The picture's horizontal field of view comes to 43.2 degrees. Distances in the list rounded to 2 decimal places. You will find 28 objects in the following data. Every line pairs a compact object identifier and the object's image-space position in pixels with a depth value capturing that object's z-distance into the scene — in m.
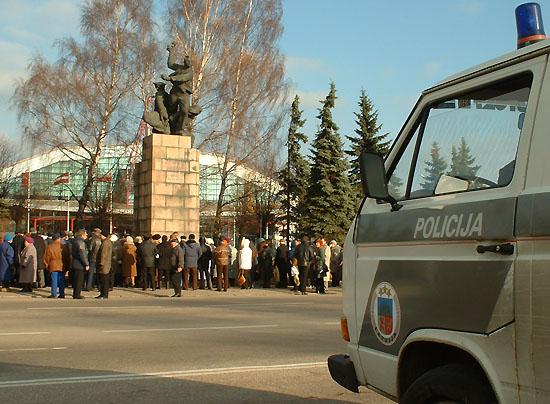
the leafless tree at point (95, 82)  37.22
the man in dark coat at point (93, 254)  18.97
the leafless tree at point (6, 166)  50.35
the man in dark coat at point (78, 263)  17.86
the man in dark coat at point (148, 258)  20.39
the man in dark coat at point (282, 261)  23.95
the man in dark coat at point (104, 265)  18.31
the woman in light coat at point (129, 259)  20.84
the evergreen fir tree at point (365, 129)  43.97
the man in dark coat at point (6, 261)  19.17
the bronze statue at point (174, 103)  25.39
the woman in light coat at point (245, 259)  22.84
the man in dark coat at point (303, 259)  21.61
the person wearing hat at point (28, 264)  18.72
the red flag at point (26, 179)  52.34
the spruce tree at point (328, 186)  40.34
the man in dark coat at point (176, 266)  19.56
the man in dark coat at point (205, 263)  22.00
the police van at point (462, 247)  2.96
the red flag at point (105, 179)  41.47
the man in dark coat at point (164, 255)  20.34
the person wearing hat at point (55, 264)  18.02
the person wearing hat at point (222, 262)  21.42
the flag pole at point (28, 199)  52.88
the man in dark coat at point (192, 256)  20.74
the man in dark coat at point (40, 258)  19.97
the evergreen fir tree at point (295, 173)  45.12
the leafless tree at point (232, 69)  38.44
